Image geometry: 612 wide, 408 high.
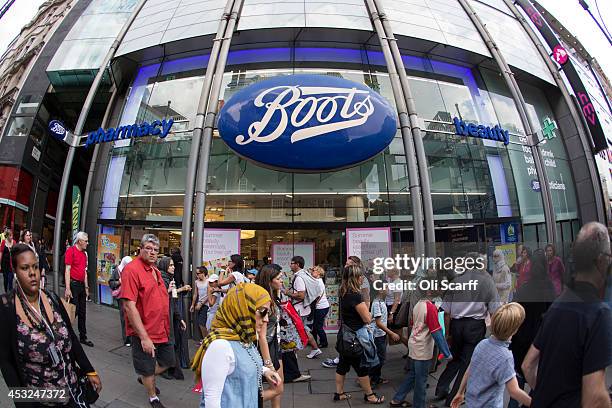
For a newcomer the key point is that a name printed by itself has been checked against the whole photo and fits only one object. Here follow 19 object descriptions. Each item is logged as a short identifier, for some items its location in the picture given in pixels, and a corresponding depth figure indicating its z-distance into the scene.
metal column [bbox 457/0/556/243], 10.20
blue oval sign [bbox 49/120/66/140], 10.00
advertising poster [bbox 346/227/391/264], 9.41
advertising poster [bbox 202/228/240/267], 9.58
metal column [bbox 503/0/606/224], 12.88
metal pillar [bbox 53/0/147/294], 10.06
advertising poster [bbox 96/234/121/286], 11.23
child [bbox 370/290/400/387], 5.24
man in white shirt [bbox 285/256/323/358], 6.92
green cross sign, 10.09
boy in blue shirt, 2.85
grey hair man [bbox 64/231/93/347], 6.52
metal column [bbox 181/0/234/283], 8.38
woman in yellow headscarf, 2.12
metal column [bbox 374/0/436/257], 8.61
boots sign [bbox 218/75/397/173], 8.48
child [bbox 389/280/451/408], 4.46
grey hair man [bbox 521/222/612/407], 1.75
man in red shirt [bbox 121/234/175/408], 4.10
